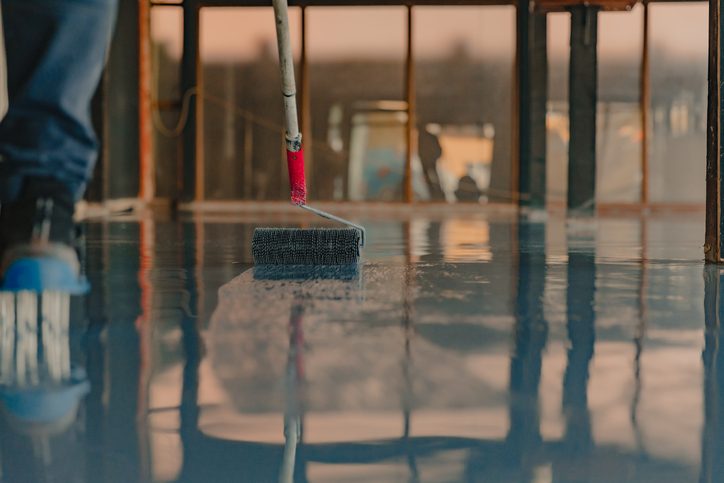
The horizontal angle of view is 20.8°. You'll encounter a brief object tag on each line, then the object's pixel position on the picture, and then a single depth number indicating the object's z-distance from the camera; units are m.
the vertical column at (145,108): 17.25
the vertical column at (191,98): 17.64
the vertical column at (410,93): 17.66
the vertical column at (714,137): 5.36
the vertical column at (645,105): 17.42
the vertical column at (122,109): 14.21
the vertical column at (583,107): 11.27
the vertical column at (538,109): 12.80
